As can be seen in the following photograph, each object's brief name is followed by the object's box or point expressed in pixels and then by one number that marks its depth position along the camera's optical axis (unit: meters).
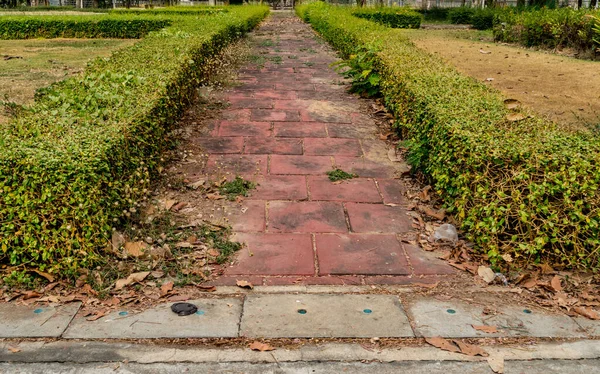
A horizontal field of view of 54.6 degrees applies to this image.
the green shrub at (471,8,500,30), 24.72
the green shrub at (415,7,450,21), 30.34
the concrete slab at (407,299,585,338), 3.18
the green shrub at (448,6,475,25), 26.99
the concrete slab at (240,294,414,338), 3.15
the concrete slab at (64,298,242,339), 3.11
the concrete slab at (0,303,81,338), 3.10
